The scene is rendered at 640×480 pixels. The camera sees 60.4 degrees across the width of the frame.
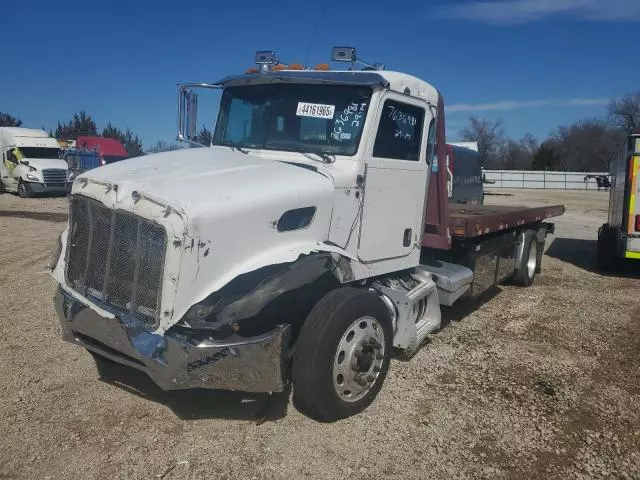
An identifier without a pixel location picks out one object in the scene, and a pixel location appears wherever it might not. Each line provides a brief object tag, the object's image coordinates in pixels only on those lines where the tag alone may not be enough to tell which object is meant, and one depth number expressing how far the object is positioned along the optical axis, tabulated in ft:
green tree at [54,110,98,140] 158.34
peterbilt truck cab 11.44
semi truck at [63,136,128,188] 85.12
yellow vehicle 29.96
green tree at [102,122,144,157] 154.25
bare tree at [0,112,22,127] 153.99
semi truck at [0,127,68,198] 78.07
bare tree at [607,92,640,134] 226.75
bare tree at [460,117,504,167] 257.55
